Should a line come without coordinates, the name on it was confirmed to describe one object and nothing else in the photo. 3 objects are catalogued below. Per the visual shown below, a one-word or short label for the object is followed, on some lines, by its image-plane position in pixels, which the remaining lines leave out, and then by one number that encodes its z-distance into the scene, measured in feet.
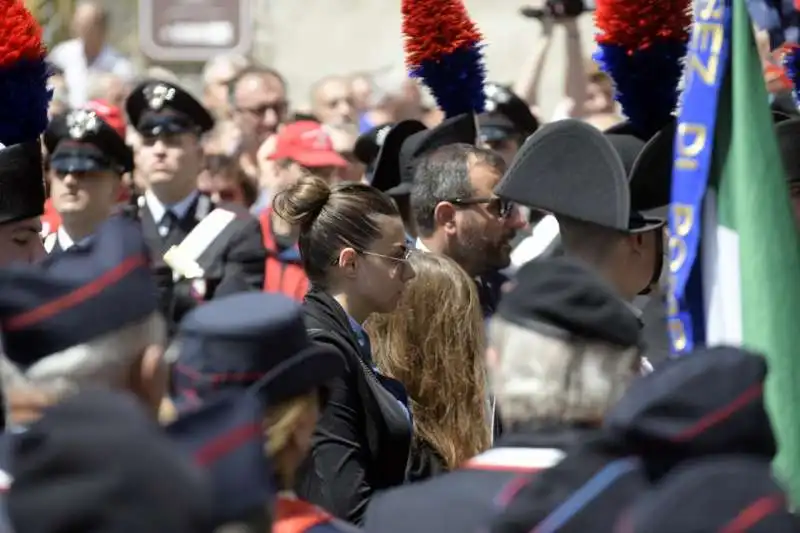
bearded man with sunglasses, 45.62
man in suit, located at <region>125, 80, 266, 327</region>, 51.85
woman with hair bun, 35.29
